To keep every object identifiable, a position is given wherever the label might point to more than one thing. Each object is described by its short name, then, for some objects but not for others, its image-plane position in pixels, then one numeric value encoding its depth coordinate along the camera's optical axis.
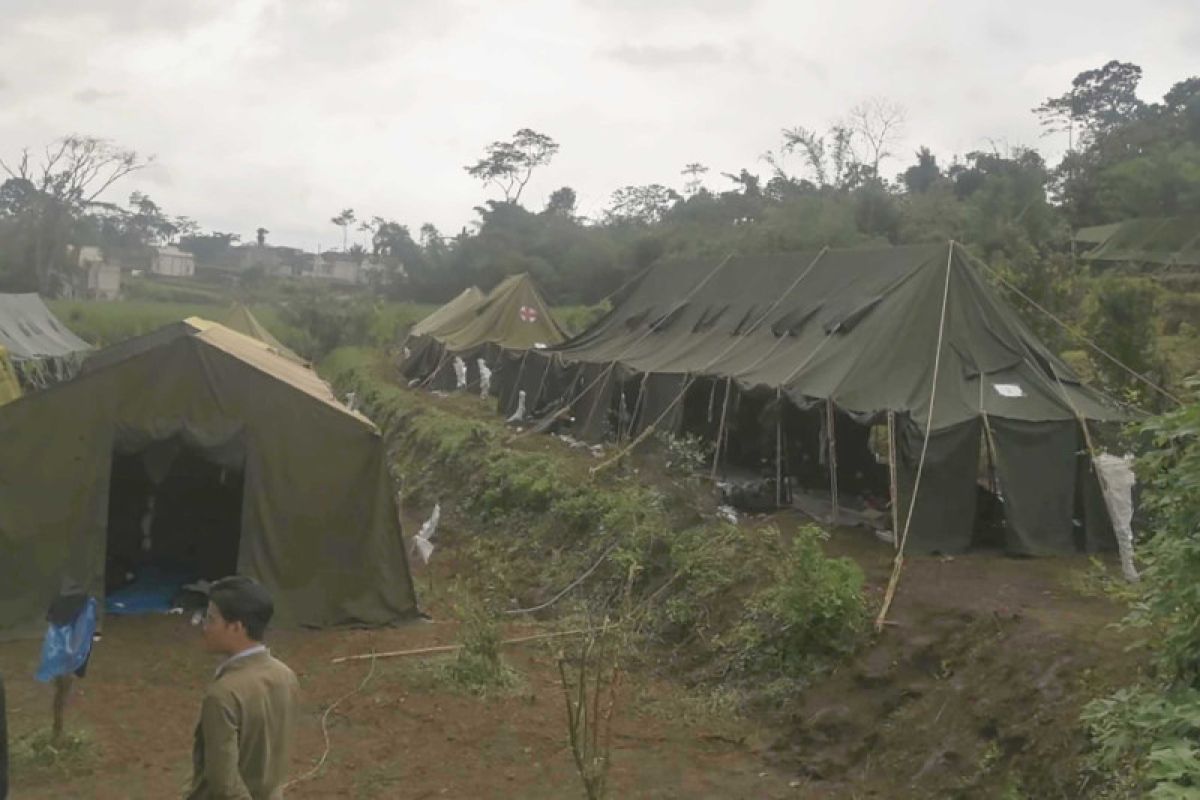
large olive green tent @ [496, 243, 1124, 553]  10.95
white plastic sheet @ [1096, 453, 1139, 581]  9.59
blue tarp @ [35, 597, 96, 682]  6.41
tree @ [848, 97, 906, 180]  48.13
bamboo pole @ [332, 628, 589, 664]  9.05
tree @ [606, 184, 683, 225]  64.62
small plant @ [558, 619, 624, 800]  5.15
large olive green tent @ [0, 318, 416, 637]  9.38
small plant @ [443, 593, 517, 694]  8.49
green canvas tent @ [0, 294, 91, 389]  23.80
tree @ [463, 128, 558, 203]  64.75
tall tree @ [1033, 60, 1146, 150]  60.50
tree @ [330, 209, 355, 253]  77.69
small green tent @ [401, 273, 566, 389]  27.72
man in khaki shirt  3.66
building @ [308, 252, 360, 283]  93.67
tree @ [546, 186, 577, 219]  64.36
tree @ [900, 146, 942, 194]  56.28
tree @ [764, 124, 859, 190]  48.56
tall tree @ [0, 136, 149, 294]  52.34
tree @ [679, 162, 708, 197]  65.25
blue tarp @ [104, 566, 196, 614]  10.16
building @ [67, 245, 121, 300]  58.53
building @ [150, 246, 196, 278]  81.25
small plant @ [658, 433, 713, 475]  13.50
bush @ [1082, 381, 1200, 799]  4.20
